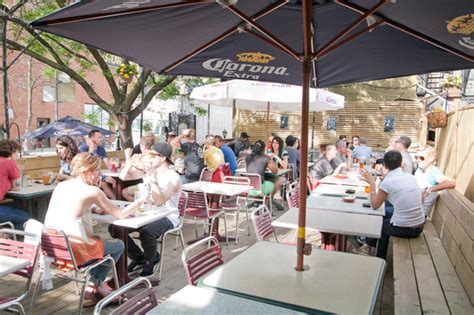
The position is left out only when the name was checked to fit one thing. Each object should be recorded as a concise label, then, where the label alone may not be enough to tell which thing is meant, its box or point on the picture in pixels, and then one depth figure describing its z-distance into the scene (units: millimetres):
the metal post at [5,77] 5911
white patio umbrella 8102
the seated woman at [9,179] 4836
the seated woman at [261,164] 7448
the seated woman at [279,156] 8198
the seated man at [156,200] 4285
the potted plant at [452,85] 11420
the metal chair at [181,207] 4740
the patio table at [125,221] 3760
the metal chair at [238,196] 6150
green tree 9246
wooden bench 3004
